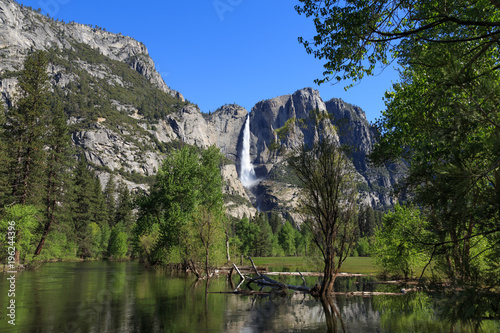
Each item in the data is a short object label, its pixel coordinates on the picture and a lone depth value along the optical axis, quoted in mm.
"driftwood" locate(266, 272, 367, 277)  43688
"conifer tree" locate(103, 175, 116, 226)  122744
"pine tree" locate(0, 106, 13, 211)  40619
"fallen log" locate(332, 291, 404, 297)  25281
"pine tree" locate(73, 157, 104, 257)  84800
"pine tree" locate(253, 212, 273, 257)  101562
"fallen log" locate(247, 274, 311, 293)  25994
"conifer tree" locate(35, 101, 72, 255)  53312
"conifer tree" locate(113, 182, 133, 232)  121625
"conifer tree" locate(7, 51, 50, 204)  44625
